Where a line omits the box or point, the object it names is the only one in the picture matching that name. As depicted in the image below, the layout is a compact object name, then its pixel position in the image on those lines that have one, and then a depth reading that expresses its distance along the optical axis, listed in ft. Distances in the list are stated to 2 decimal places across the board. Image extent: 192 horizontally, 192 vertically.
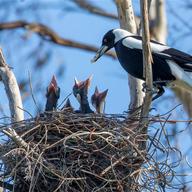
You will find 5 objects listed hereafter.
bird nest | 41.37
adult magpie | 48.68
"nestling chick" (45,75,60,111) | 48.21
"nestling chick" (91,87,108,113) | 48.39
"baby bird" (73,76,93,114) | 48.44
